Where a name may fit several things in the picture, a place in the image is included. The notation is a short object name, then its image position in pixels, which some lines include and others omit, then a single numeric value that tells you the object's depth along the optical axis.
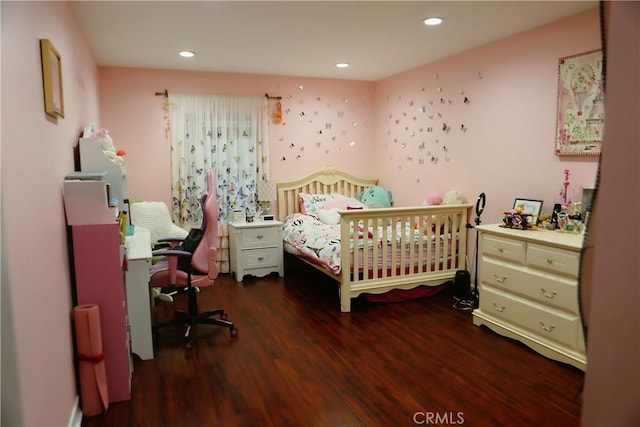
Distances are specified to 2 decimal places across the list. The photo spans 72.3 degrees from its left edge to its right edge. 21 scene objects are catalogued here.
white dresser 2.70
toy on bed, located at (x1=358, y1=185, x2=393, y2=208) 5.39
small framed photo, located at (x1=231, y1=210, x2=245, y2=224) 5.01
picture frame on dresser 3.30
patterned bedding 3.85
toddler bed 3.77
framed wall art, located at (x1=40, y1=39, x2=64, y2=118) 1.92
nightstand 4.79
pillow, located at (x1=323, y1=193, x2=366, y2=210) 5.22
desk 2.68
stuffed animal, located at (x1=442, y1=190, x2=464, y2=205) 4.29
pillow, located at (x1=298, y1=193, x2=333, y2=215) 5.23
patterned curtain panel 4.96
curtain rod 4.86
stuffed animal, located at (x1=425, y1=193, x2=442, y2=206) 4.53
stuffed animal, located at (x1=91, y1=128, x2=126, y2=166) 2.83
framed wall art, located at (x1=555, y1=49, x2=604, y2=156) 3.05
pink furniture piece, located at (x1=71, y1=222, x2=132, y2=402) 2.25
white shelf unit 2.71
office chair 3.09
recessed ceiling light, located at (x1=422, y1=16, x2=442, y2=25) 3.23
